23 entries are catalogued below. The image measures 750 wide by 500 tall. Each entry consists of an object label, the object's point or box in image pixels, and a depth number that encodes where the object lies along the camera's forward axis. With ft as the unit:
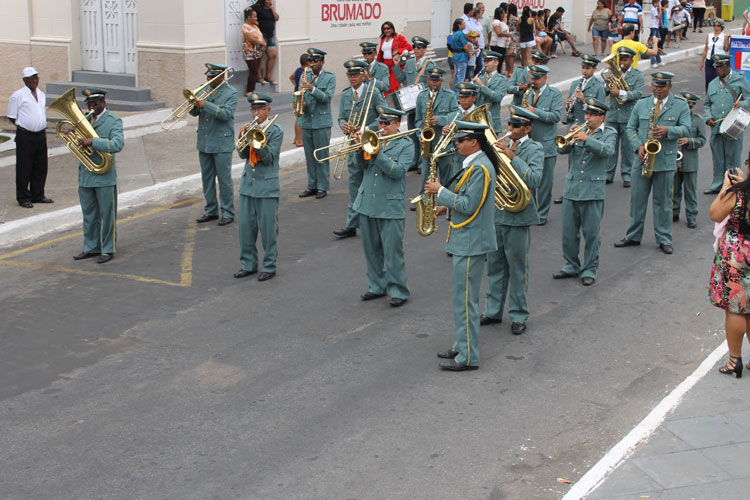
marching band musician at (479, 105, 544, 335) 29.55
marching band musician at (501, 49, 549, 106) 45.17
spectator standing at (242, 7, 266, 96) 64.64
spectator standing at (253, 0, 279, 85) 65.92
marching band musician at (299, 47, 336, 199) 45.65
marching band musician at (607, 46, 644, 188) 47.78
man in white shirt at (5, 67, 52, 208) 43.45
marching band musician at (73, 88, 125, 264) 36.94
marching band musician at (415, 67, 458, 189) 44.04
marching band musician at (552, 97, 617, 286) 34.22
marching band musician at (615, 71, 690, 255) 38.32
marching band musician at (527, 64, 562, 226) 42.04
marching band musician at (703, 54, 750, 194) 44.68
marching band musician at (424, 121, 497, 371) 26.32
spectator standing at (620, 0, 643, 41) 92.07
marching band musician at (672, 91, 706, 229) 39.88
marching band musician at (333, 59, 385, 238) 40.06
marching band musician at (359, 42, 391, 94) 48.90
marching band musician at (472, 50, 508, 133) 46.80
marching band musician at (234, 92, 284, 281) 34.73
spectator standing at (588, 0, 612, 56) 93.40
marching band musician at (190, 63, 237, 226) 42.24
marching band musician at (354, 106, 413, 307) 32.01
